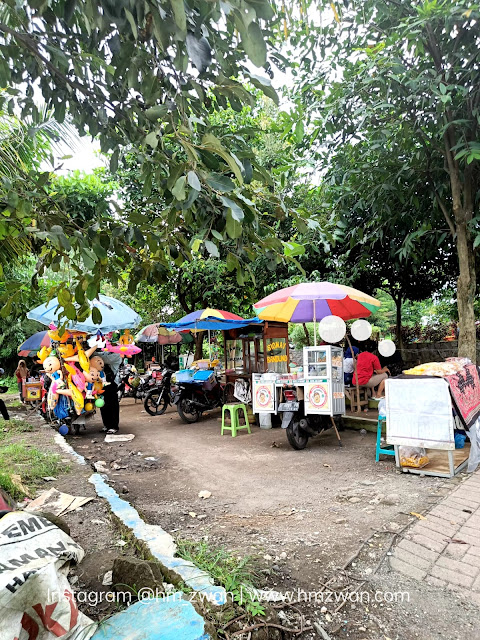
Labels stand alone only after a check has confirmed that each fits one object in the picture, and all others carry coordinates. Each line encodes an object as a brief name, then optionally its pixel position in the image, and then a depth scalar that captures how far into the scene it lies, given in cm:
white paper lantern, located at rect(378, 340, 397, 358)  672
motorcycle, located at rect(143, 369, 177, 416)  1023
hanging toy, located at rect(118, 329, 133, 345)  763
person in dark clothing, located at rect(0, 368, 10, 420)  687
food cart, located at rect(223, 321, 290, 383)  895
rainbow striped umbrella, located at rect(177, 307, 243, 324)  867
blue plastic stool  510
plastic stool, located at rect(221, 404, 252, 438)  732
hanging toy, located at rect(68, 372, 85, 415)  688
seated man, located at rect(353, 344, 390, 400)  841
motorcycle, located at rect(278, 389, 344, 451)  608
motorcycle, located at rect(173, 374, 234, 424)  898
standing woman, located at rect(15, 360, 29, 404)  1157
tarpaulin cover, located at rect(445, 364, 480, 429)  452
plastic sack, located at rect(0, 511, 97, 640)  143
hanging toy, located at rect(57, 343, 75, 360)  689
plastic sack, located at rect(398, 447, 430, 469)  471
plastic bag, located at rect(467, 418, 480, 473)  465
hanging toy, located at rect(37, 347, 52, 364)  712
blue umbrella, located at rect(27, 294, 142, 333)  657
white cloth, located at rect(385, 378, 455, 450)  443
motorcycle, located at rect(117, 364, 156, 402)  1253
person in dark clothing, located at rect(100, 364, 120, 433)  768
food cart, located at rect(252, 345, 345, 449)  600
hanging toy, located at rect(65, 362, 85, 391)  686
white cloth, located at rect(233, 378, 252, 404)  882
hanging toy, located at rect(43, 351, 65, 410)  682
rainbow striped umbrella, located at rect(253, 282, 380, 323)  616
